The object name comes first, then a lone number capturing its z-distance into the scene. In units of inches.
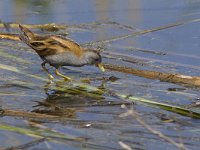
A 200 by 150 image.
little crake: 596.7
